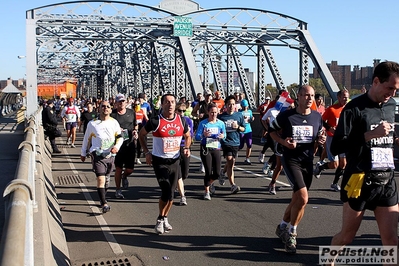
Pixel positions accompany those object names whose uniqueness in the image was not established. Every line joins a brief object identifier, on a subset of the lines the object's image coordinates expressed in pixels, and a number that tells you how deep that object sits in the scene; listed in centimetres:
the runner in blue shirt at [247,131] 1305
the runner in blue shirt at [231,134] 947
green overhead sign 2706
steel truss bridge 2605
